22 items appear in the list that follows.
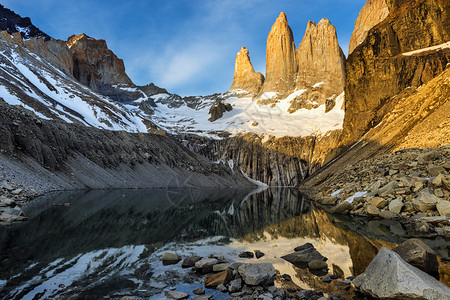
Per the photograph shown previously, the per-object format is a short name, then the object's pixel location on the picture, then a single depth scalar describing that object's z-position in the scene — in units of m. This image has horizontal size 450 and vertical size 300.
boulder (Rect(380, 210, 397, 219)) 17.76
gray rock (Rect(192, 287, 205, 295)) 7.88
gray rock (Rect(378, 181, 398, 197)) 19.64
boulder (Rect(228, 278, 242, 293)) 7.96
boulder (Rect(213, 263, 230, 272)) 9.54
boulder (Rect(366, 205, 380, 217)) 19.06
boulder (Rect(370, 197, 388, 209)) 19.16
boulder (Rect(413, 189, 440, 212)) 15.84
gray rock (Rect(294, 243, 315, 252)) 12.49
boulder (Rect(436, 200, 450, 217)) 14.56
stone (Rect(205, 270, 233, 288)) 8.39
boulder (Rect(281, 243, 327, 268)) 10.74
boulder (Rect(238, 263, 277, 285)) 8.27
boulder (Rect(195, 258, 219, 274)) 9.78
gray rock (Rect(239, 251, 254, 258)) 11.83
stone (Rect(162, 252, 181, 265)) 10.74
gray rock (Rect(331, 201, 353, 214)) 22.55
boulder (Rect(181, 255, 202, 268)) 10.37
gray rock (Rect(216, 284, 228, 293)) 8.00
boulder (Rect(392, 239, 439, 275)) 8.03
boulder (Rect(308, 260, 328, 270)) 9.89
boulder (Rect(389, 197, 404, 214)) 17.67
